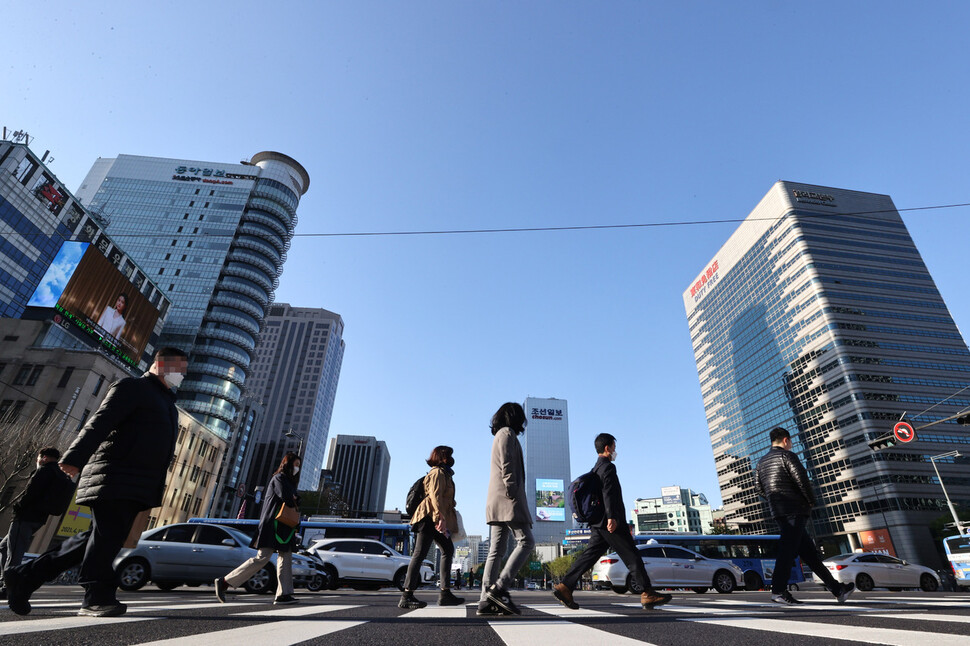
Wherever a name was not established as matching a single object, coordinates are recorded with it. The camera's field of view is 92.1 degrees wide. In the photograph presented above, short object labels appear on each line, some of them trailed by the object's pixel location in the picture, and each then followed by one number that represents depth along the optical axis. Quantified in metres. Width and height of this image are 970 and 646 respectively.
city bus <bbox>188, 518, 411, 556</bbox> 22.23
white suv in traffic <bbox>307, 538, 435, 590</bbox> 13.72
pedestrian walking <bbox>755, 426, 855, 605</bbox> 5.52
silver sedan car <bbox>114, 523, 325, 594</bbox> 9.45
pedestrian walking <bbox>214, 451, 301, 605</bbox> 5.49
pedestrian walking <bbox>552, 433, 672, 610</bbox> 4.86
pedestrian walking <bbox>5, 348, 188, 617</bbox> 3.09
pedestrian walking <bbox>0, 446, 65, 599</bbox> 5.90
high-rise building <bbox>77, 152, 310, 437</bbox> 70.81
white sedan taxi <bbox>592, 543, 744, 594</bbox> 14.44
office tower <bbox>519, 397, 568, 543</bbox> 147.25
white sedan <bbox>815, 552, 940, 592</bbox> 14.74
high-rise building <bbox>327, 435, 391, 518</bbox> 141.50
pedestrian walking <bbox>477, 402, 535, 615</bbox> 4.04
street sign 16.12
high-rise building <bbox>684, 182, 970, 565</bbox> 64.44
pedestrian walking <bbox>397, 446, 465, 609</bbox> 5.63
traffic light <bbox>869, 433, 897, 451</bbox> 16.16
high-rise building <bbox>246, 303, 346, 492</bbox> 121.19
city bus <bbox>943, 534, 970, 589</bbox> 18.19
